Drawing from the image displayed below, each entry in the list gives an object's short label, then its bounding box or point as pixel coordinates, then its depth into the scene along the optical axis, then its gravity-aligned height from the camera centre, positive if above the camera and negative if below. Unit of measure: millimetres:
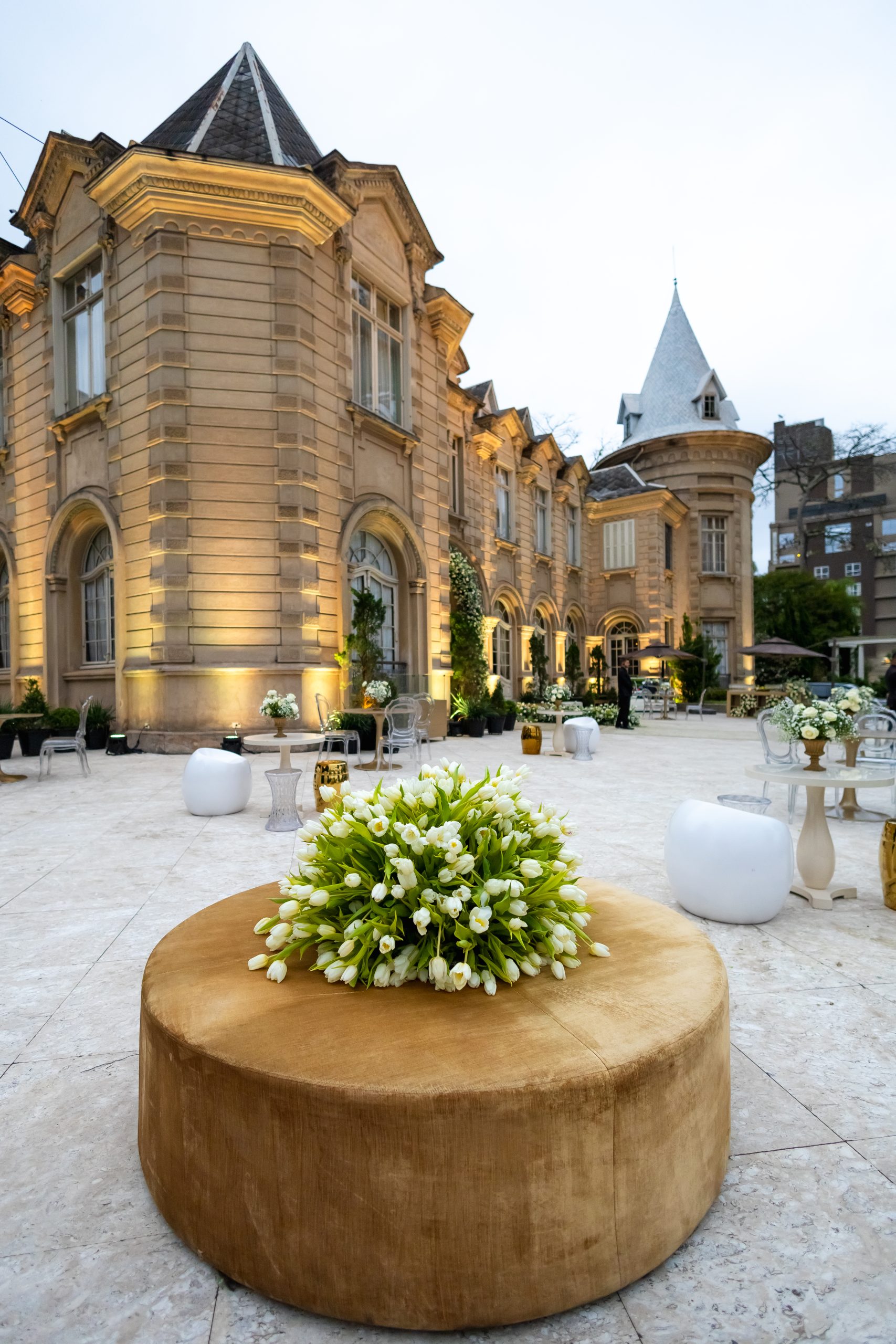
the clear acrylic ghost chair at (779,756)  5953 -765
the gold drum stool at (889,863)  3785 -1050
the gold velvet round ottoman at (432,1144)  1225 -852
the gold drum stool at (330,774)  6211 -889
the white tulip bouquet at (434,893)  1534 -497
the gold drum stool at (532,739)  11617 -1127
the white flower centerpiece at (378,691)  10148 -274
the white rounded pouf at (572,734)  11172 -1020
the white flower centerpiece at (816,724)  4125 -342
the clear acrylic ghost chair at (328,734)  8087 -734
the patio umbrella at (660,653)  20906 +465
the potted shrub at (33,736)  11359 -965
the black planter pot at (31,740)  11375 -1037
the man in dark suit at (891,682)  10859 -259
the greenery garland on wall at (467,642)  15969 +643
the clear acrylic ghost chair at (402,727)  8930 -729
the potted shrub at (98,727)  11805 -864
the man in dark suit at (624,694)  16016 -572
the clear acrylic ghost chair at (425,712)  10875 -706
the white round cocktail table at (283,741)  6453 -626
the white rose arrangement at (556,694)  12492 -422
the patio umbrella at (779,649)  19750 +499
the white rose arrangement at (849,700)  4551 -216
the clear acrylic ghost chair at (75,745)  8453 -841
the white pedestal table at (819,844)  3885 -980
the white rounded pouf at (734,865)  3467 -969
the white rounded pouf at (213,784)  6191 -967
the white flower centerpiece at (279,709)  7082 -359
